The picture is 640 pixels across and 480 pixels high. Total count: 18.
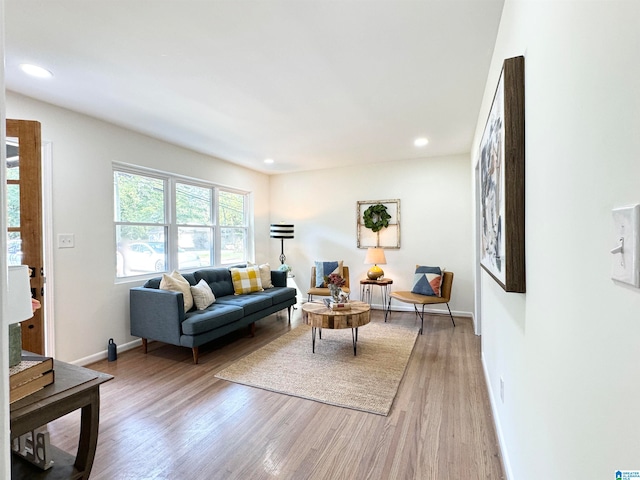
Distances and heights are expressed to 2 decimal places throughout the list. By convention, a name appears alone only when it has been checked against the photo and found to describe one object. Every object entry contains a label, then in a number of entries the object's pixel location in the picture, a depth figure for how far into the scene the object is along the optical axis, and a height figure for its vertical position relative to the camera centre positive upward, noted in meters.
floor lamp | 5.50 +0.17
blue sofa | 3.10 -0.78
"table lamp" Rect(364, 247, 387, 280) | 4.92 -0.34
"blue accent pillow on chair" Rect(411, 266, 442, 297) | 4.31 -0.61
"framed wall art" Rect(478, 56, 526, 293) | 1.30 +0.27
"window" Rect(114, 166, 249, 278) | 3.64 +0.26
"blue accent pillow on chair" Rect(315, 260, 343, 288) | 5.13 -0.49
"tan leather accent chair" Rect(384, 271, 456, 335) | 4.11 -0.79
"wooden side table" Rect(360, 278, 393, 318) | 4.82 -0.83
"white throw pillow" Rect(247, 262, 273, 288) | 4.75 -0.53
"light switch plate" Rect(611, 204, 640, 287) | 0.50 -0.02
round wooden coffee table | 3.14 -0.79
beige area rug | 2.47 -1.21
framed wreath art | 5.15 +0.26
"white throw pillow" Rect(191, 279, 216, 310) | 3.53 -0.62
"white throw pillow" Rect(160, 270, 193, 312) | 3.39 -0.48
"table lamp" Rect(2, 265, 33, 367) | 1.06 -0.19
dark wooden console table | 1.18 -0.65
